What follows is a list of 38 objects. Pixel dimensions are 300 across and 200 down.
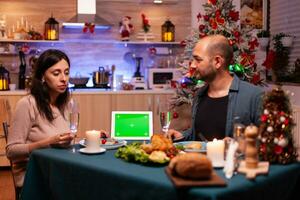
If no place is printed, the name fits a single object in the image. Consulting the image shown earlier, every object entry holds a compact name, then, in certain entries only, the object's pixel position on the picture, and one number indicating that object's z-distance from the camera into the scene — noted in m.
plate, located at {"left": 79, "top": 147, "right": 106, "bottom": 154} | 2.14
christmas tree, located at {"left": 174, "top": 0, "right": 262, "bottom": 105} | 4.24
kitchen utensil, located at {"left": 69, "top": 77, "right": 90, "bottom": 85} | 5.59
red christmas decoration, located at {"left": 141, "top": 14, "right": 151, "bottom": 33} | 6.12
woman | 2.53
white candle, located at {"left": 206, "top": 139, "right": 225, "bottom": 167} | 1.85
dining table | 1.59
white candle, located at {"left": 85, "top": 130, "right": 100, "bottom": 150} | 2.16
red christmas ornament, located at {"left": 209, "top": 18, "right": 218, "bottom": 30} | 4.31
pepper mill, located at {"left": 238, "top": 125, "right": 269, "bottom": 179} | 1.70
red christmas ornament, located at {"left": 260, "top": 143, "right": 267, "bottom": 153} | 1.89
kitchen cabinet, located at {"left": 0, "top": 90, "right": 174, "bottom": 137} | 5.45
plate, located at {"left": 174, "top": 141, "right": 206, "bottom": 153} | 2.11
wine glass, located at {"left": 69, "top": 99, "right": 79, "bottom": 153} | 2.22
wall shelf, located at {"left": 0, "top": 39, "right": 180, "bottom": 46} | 5.99
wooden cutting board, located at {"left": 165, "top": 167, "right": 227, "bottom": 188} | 1.54
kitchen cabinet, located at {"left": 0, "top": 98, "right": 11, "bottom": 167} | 4.72
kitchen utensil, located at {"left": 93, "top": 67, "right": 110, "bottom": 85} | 5.76
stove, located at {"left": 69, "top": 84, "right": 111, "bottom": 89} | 5.72
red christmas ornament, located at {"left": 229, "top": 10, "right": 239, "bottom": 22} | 4.32
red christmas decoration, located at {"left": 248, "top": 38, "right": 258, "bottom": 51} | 4.30
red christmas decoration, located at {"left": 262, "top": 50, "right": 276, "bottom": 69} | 4.46
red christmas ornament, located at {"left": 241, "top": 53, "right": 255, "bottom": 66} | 4.22
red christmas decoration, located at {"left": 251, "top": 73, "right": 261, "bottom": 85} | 4.27
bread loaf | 1.58
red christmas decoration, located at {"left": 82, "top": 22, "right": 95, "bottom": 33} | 5.78
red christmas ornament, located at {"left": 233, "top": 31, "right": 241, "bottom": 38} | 4.26
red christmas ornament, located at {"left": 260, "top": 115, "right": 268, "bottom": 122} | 1.91
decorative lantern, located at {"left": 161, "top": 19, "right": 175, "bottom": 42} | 6.13
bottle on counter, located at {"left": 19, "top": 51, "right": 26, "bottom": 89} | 5.70
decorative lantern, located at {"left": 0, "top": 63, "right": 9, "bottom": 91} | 5.45
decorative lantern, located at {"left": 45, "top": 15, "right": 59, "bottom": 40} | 5.70
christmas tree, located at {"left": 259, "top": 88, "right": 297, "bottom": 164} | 1.88
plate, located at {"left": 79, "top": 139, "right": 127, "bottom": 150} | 2.28
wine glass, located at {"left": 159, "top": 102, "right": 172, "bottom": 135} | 2.30
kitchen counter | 5.27
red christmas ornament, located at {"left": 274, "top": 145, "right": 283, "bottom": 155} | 1.88
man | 2.62
